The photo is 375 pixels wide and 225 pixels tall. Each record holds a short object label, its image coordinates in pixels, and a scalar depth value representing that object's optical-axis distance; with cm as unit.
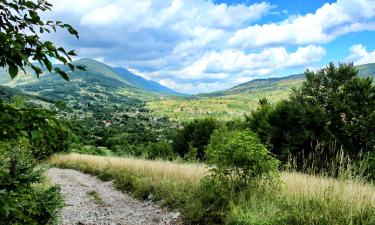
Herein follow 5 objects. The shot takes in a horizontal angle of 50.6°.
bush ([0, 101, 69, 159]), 251
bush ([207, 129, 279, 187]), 952
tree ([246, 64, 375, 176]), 2061
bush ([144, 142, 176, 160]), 5387
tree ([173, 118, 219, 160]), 4634
